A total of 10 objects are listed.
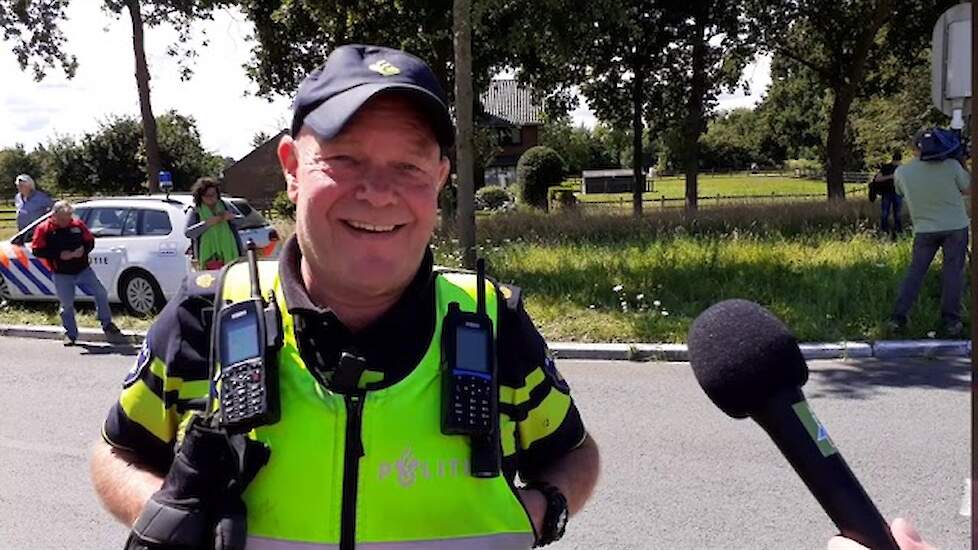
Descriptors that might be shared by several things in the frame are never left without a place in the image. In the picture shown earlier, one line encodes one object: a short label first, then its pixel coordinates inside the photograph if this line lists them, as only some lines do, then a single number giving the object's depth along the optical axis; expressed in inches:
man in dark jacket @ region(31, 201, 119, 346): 393.4
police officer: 61.1
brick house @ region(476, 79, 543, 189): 2368.4
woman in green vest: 368.5
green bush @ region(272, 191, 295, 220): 1044.4
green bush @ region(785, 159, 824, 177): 2358.8
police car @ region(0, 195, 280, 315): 438.9
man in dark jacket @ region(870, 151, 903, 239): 564.3
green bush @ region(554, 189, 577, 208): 1277.2
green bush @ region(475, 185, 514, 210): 1437.0
